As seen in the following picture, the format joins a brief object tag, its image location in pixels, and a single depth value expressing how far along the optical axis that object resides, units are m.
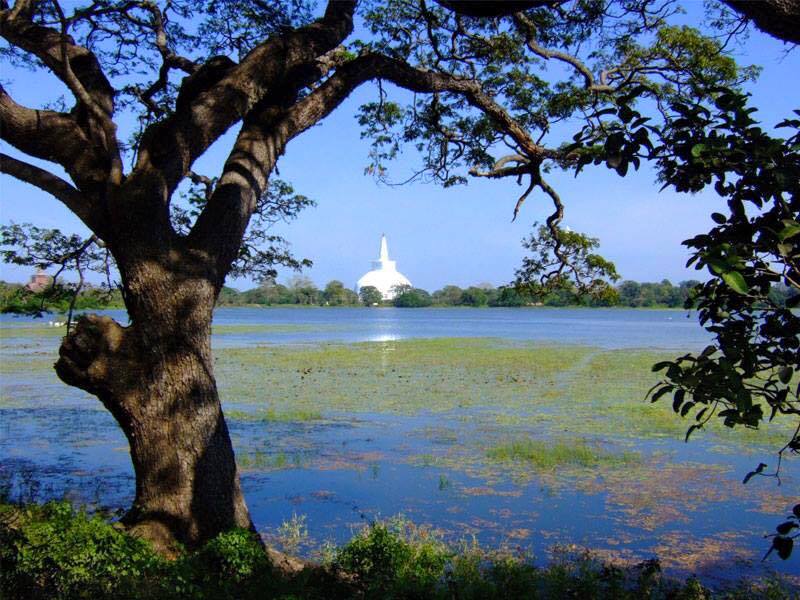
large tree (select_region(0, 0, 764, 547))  3.87
